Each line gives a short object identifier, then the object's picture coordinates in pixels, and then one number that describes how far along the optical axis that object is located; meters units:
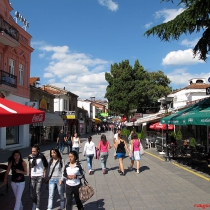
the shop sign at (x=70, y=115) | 33.28
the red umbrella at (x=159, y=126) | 18.51
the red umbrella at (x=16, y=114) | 4.54
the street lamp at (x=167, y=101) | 14.04
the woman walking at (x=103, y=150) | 10.40
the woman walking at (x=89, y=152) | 10.59
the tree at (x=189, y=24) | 7.93
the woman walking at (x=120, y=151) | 10.24
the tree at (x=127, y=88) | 39.81
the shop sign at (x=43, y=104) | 26.03
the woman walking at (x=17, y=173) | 5.63
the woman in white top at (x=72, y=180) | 5.43
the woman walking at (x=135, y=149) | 10.93
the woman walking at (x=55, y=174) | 5.89
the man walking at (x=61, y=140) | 17.23
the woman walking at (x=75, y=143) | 13.50
